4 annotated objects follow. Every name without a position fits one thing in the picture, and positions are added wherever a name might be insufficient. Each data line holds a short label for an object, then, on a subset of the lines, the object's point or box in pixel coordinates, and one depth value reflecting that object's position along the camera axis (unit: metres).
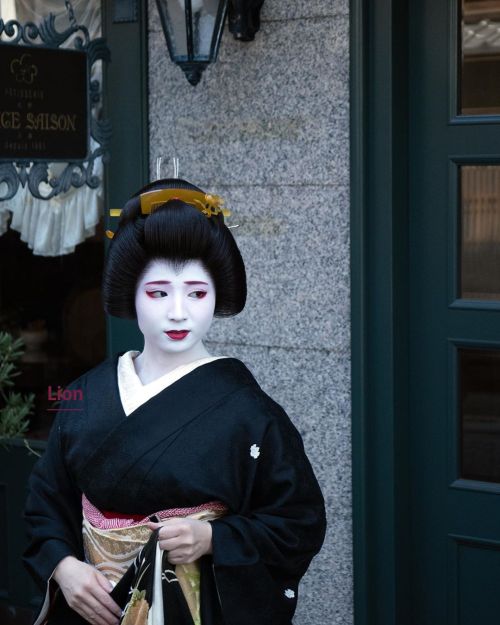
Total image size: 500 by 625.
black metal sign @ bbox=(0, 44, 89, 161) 4.23
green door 3.92
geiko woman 2.71
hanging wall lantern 3.81
